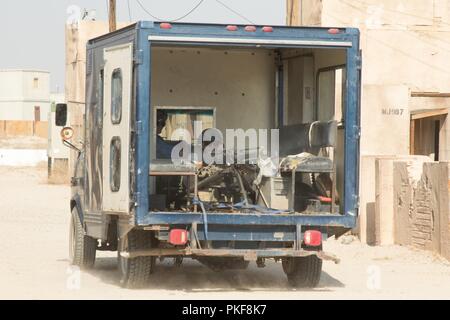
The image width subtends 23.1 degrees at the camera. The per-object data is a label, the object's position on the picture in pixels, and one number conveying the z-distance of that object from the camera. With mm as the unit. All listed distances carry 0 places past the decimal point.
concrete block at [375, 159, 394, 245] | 18016
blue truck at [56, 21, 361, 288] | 12031
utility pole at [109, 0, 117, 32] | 33188
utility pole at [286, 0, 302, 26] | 32219
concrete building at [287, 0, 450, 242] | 28625
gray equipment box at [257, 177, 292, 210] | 13273
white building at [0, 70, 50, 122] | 94125
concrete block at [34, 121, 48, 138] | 82750
